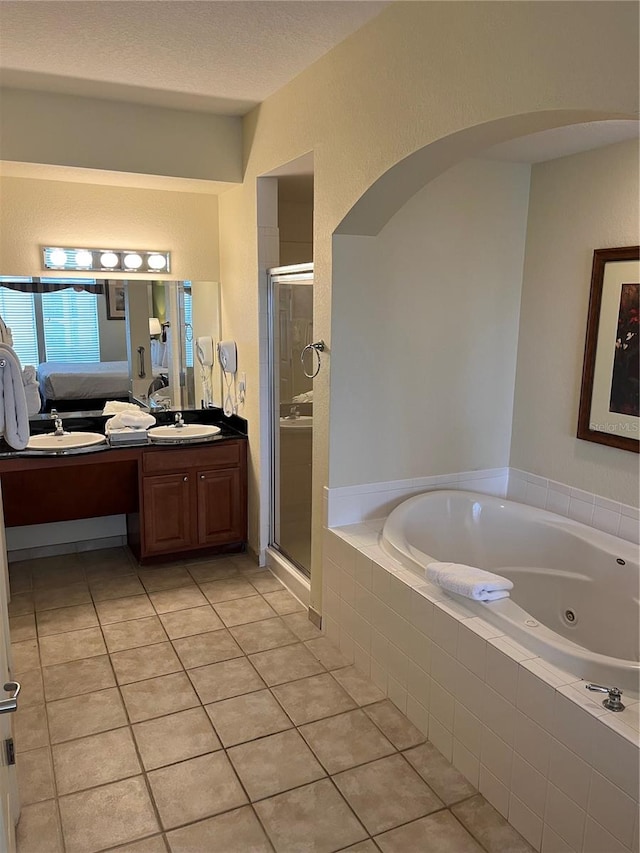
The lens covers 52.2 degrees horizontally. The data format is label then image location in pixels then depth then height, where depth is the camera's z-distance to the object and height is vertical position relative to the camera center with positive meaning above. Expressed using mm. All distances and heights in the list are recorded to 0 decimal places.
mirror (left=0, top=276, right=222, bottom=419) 3877 -168
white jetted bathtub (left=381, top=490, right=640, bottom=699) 2627 -1083
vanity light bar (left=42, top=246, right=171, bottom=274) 3869 +305
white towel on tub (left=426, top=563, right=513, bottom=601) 2270 -934
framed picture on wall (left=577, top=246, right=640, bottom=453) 2861 -169
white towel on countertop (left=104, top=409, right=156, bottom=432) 3867 -650
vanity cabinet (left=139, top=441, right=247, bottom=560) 3834 -1112
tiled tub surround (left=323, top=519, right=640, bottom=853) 1707 -1231
